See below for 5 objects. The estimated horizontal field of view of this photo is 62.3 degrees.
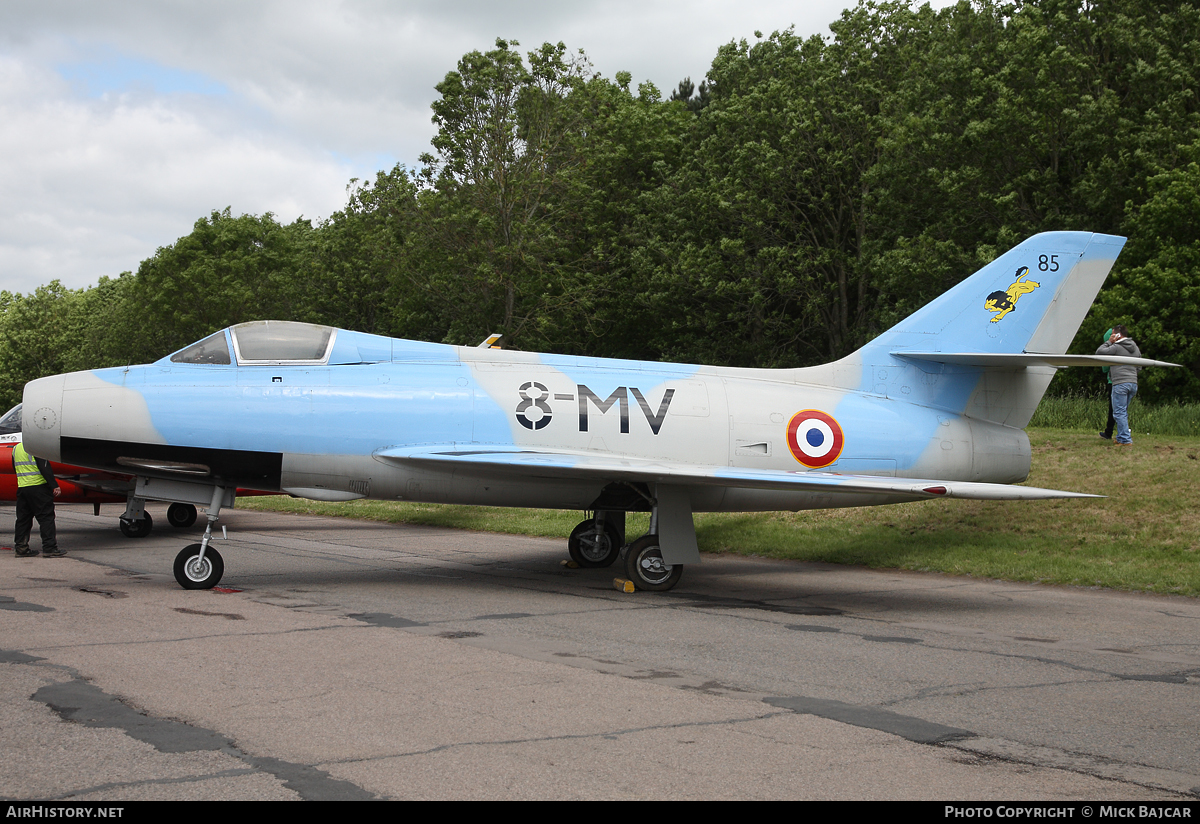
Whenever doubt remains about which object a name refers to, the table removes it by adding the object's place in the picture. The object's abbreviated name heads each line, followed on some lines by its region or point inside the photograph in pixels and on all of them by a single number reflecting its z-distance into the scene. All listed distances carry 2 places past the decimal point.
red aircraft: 16.92
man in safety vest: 13.56
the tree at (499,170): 37.03
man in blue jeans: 16.59
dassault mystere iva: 10.49
